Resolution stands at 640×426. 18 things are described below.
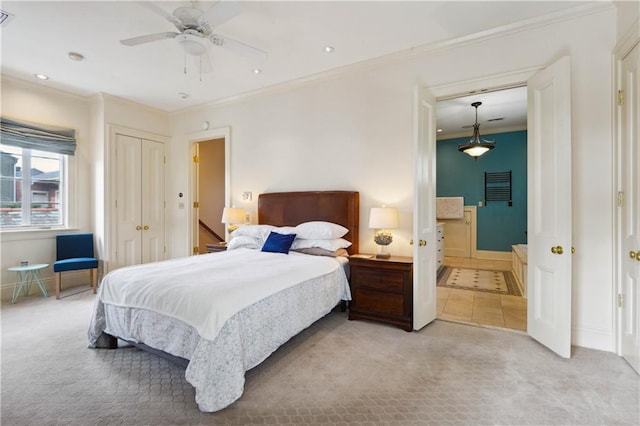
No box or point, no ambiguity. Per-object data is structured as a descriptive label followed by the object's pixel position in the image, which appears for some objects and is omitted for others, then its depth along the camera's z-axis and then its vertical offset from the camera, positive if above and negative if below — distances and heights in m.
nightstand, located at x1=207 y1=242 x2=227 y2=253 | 4.32 -0.49
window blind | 3.97 +1.07
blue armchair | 4.04 -0.61
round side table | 4.02 -0.91
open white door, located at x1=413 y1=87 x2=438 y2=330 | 2.96 +0.02
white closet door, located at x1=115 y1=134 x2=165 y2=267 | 4.90 +0.22
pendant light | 5.12 +1.11
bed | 1.82 -0.69
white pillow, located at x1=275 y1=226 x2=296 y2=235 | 3.71 -0.21
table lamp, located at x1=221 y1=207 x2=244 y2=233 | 4.44 -0.03
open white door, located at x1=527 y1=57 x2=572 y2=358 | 2.45 +0.04
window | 4.07 +0.37
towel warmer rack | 6.53 +0.56
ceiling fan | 2.23 +1.47
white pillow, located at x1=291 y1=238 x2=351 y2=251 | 3.44 -0.35
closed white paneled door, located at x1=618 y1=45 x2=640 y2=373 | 2.25 +0.02
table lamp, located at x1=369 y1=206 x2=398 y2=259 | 3.24 -0.09
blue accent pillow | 3.51 -0.35
